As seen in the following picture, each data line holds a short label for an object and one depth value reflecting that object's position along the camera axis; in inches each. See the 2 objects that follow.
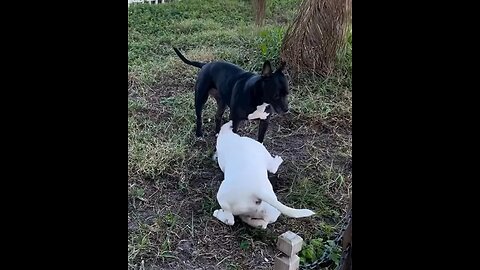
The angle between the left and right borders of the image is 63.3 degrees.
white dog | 109.1
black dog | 112.9
